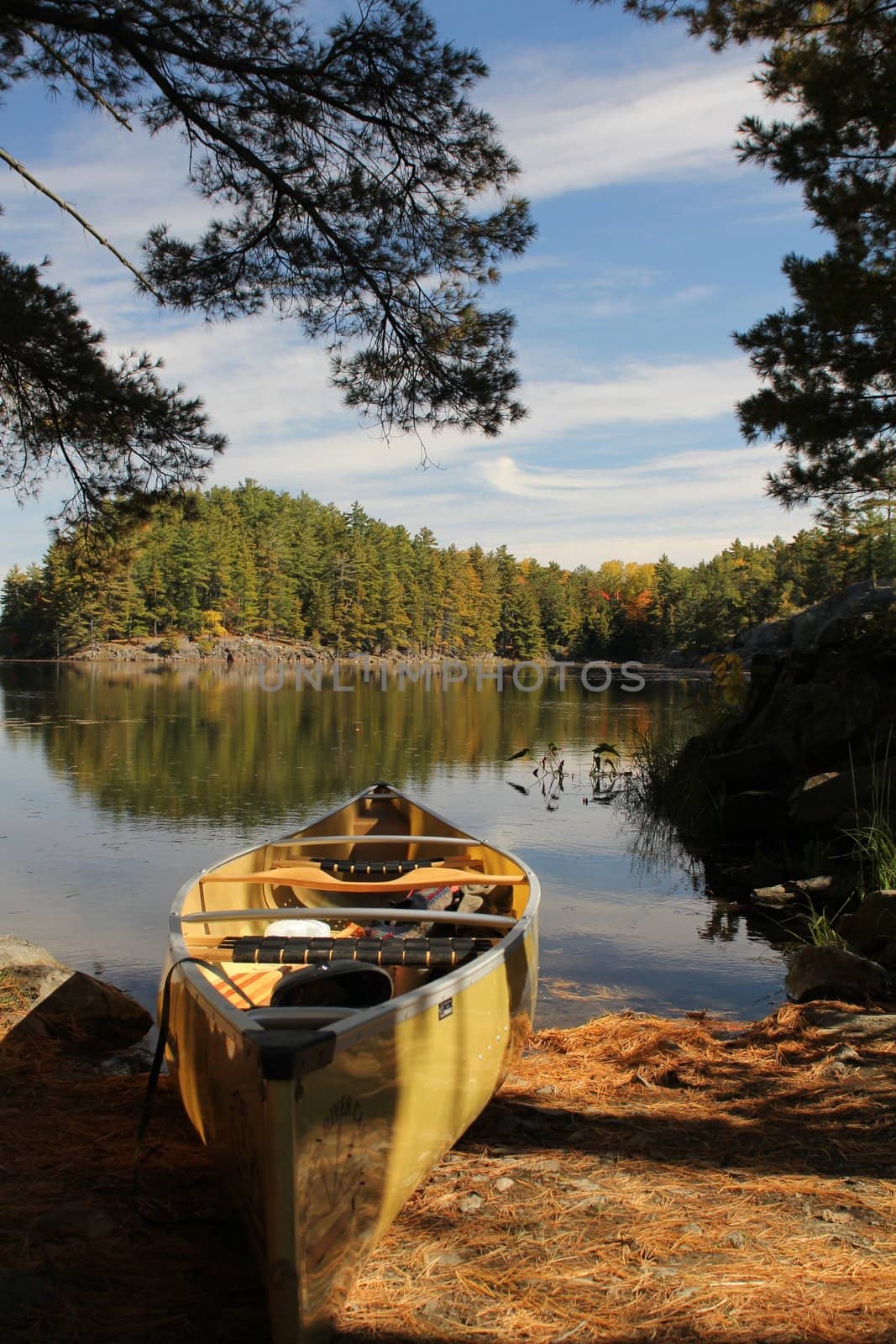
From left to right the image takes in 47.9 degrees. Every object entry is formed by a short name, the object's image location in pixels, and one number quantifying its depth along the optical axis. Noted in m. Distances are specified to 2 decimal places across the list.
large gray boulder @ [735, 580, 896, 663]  12.85
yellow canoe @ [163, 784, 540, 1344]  2.42
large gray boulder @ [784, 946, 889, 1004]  5.24
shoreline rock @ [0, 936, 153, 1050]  4.73
